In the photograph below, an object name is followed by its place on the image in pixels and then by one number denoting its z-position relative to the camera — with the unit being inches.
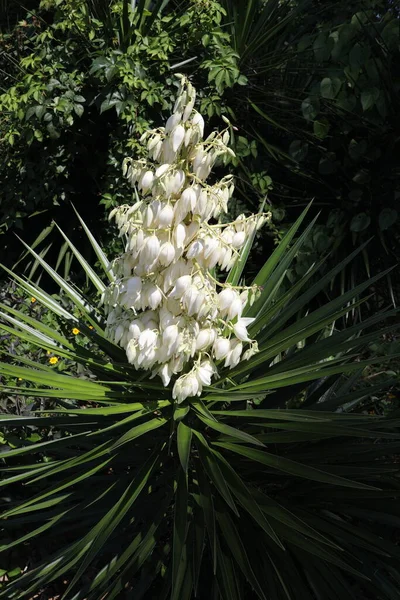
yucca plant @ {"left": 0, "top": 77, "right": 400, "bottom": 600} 55.8
